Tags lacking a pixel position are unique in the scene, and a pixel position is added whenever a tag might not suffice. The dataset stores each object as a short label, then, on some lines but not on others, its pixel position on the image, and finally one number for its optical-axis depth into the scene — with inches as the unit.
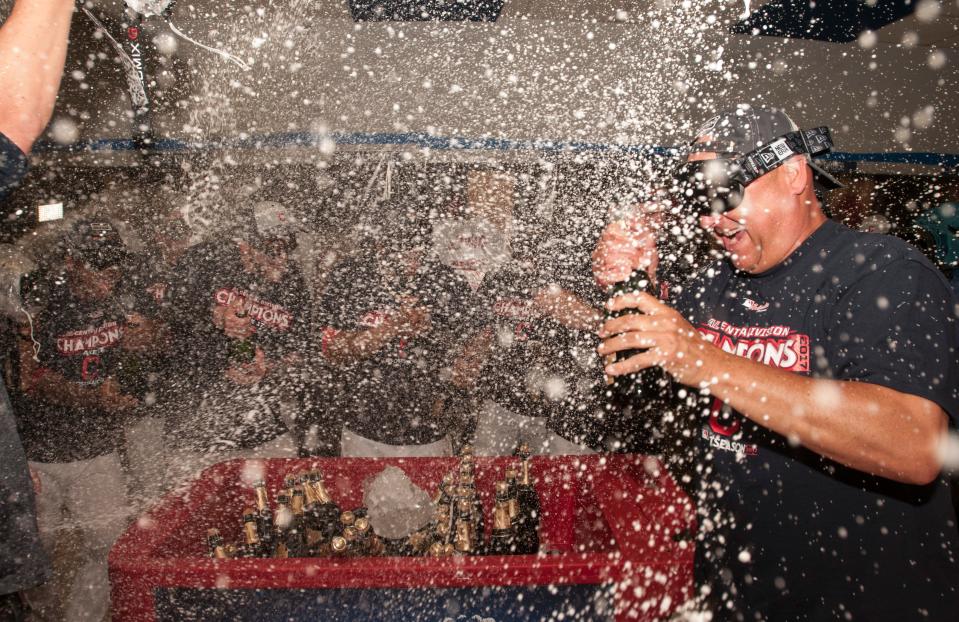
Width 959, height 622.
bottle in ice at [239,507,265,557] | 82.6
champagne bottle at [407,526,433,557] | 86.0
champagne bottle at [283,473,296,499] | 84.8
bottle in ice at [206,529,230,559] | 77.3
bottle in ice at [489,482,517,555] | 86.6
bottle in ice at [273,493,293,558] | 83.7
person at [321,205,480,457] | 134.6
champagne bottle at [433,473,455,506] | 88.0
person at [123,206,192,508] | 152.0
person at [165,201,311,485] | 142.7
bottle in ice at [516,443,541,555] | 89.4
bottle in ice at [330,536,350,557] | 76.7
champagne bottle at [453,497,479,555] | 82.9
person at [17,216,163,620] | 139.1
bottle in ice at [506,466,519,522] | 87.2
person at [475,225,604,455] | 158.1
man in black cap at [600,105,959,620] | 49.2
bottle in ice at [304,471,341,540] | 87.7
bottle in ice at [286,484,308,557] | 86.6
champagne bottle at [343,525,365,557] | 83.2
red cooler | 65.1
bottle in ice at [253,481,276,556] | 85.0
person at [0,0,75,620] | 49.6
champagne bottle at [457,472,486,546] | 85.0
